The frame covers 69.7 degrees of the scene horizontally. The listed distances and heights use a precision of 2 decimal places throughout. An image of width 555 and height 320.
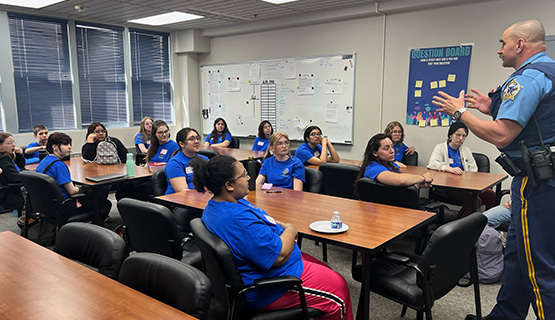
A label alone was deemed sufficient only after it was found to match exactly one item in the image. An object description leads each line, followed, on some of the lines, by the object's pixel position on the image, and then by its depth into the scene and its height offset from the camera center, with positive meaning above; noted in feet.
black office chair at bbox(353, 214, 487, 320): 6.17 -2.81
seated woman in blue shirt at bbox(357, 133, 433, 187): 9.71 -1.74
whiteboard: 20.35 +0.11
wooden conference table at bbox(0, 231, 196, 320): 4.27 -2.33
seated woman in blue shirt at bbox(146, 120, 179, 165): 15.39 -1.92
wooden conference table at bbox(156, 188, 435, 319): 6.64 -2.44
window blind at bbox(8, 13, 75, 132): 19.92 +1.20
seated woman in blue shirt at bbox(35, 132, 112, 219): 11.68 -2.09
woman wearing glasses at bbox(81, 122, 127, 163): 16.58 -1.83
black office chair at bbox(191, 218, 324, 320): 5.69 -2.67
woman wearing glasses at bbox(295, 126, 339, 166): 15.58 -2.11
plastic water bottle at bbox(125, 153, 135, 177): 13.21 -2.34
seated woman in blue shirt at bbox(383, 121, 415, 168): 16.55 -1.76
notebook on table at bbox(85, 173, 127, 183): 12.39 -2.56
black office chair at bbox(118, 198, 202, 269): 7.56 -2.62
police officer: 6.31 -0.63
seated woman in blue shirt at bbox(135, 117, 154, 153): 20.06 -1.95
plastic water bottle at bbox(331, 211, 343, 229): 7.25 -2.27
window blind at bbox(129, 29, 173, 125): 24.39 +1.31
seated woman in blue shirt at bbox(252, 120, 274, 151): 20.79 -1.98
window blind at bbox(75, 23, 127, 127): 22.16 +1.25
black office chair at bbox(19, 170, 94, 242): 11.04 -3.01
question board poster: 16.83 +0.86
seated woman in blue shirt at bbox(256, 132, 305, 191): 11.91 -2.16
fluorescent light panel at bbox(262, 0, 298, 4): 17.84 +4.25
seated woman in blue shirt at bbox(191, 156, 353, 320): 5.96 -2.25
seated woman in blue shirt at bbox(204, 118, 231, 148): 22.84 -2.13
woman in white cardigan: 14.20 -2.19
